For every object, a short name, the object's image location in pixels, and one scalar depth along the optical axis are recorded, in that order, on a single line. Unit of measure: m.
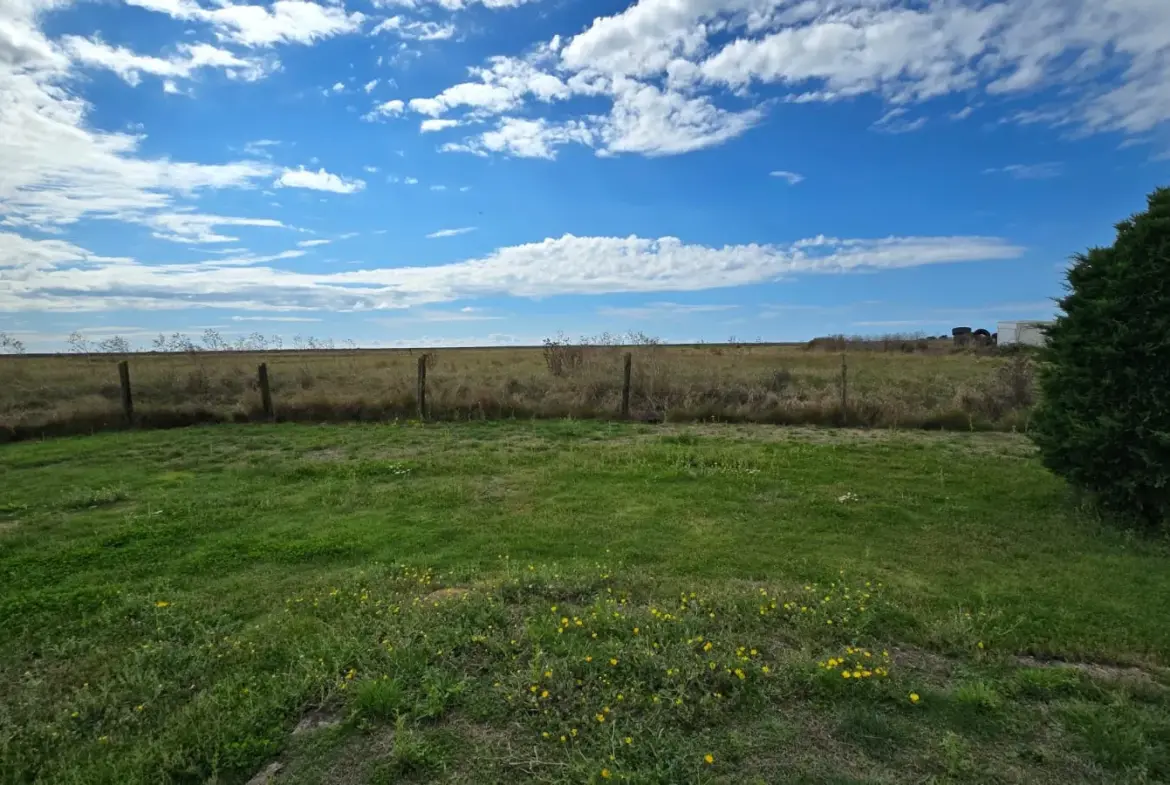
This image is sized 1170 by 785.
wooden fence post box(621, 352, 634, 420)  14.62
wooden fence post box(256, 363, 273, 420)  14.29
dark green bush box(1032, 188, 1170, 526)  6.02
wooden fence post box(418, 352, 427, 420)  14.41
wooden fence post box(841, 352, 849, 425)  13.63
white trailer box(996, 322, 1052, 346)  37.56
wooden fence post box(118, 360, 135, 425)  13.62
